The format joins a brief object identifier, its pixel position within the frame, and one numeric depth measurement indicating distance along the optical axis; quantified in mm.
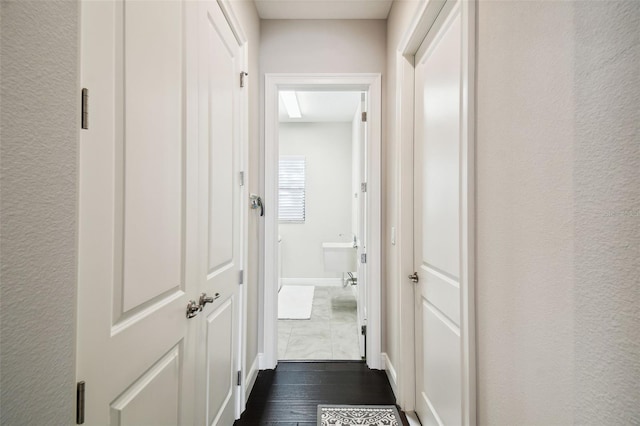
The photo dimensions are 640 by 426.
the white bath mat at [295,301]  3740
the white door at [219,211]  1351
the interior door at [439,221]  1311
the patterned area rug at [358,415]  1817
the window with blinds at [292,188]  5312
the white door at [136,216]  699
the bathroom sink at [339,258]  4395
